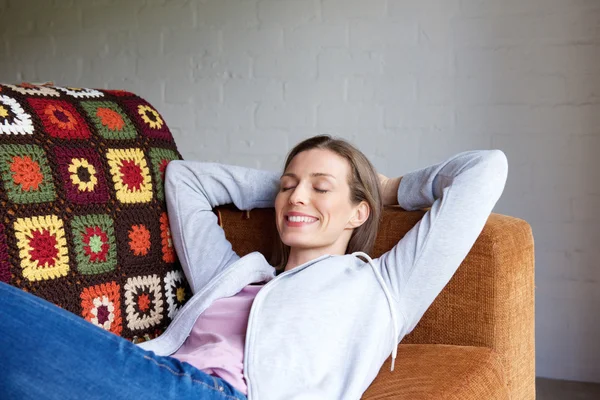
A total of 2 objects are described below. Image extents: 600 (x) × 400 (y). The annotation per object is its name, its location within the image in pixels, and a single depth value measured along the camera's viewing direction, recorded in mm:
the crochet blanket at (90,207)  1268
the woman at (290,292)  996
